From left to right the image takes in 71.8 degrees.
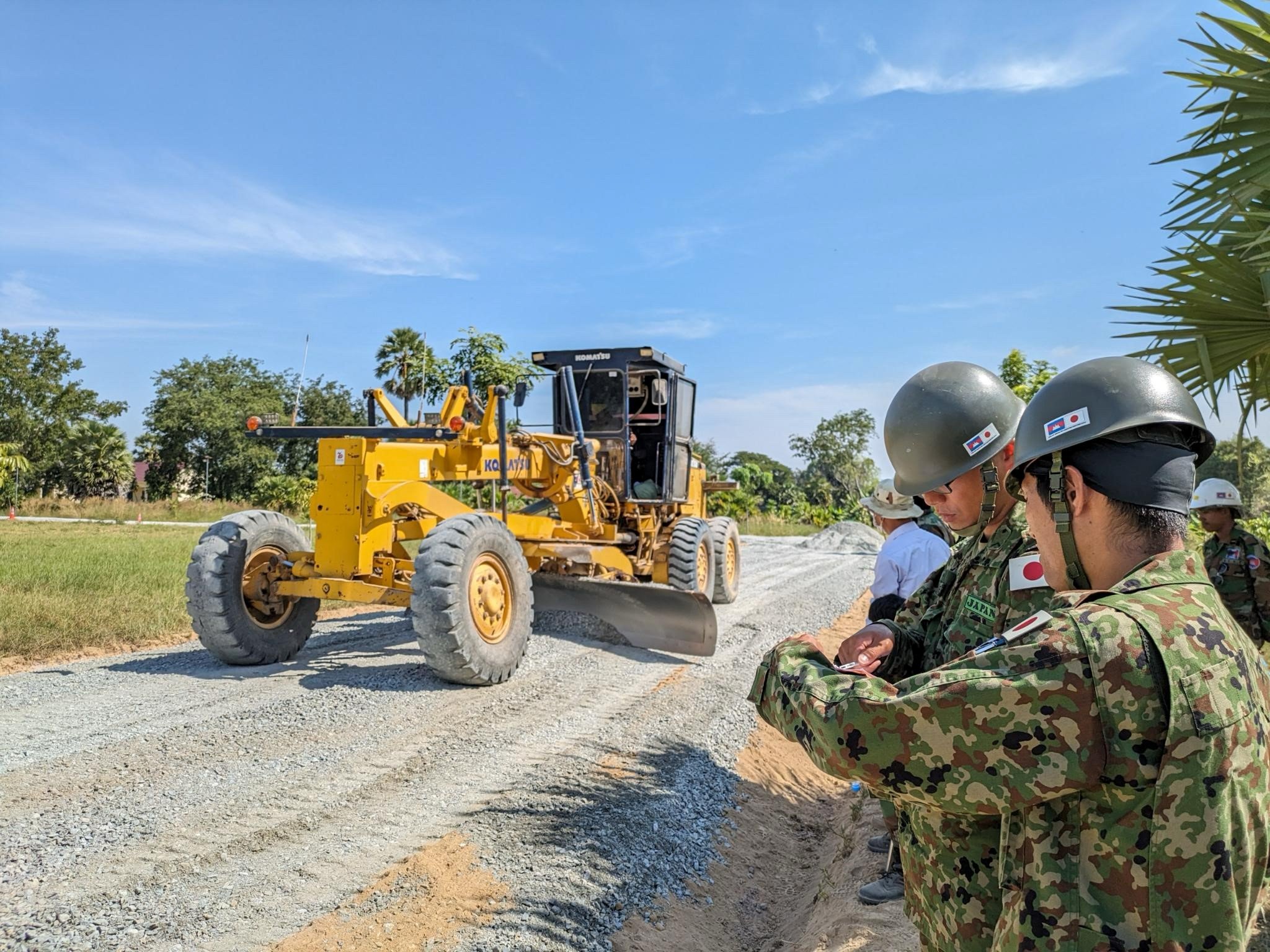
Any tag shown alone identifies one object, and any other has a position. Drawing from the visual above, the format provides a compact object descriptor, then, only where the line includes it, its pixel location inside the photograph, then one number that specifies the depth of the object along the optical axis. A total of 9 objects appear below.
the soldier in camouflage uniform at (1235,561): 5.75
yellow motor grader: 6.58
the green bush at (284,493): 32.69
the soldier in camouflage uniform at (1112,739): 1.26
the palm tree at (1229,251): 3.28
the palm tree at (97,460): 37.69
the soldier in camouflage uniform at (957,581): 1.64
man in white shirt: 3.87
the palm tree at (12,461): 27.16
